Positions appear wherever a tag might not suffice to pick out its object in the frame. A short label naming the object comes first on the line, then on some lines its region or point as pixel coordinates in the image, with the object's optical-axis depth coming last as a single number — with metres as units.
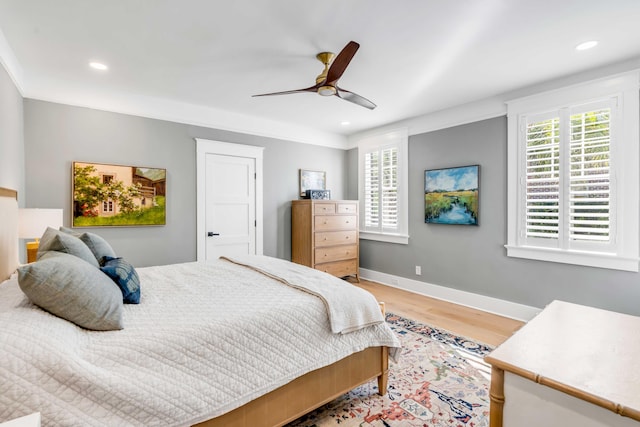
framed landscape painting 3.77
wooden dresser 4.46
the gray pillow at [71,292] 1.20
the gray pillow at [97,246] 1.97
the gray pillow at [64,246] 1.53
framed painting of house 3.19
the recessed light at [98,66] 2.74
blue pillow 1.66
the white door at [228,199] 4.00
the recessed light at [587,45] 2.38
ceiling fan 2.12
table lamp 2.41
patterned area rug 1.84
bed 1.03
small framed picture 4.96
